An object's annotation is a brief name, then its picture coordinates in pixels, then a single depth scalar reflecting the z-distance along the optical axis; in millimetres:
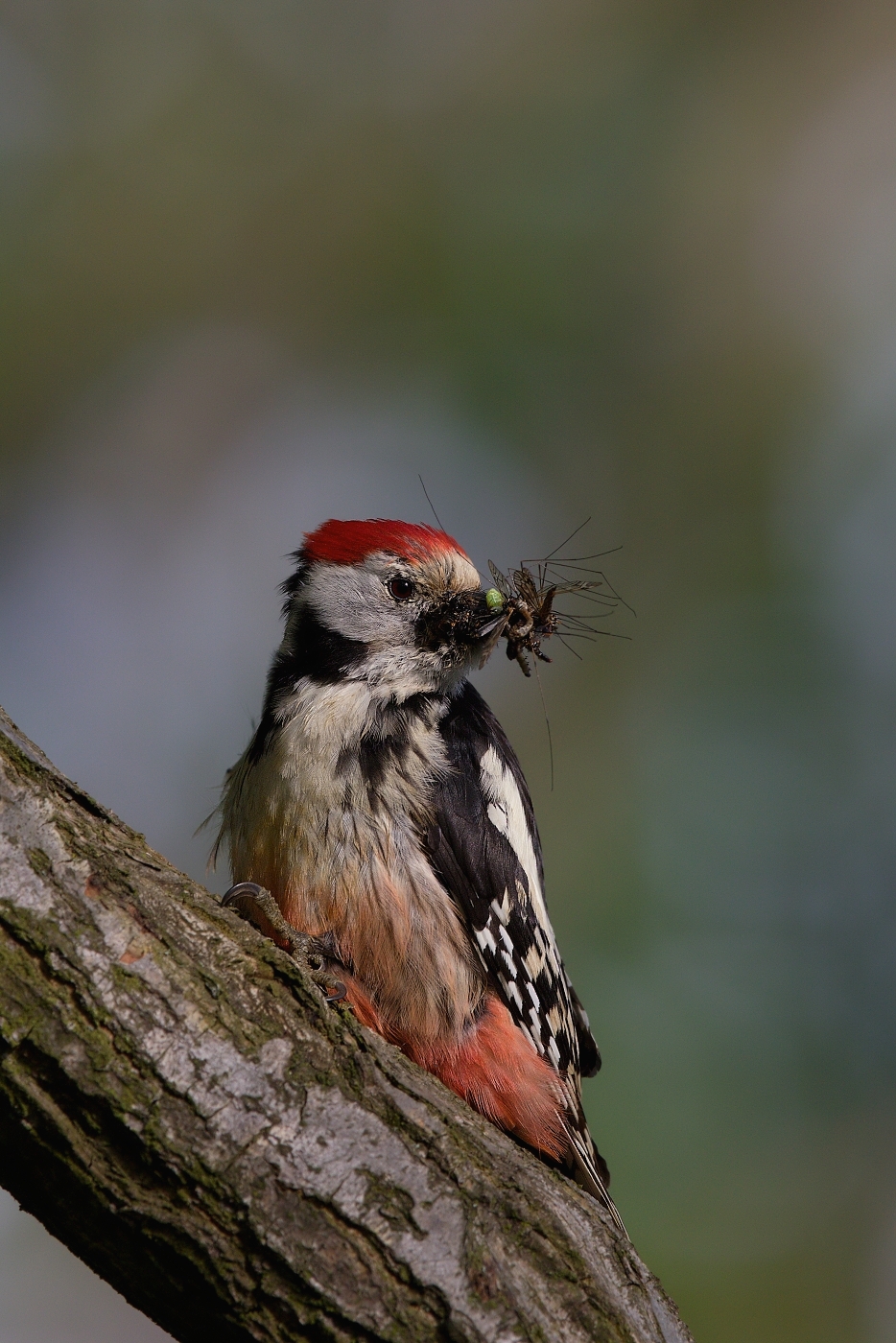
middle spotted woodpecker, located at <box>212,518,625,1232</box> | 5869
